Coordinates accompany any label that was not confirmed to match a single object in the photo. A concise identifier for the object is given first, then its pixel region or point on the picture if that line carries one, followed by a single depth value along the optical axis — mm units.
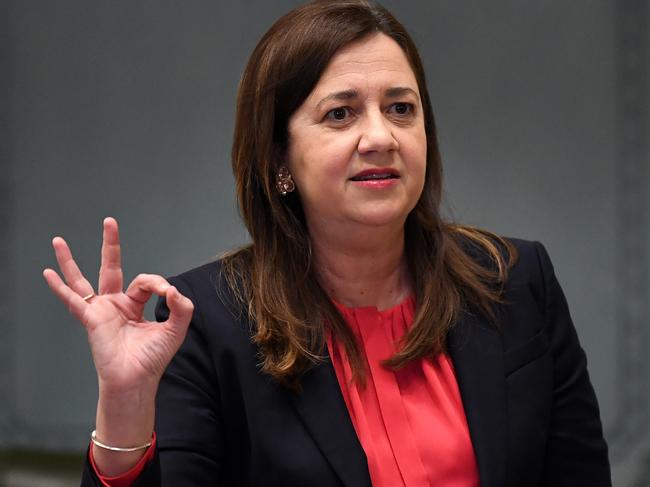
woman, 3209
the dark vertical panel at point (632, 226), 6059
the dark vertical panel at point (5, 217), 6375
